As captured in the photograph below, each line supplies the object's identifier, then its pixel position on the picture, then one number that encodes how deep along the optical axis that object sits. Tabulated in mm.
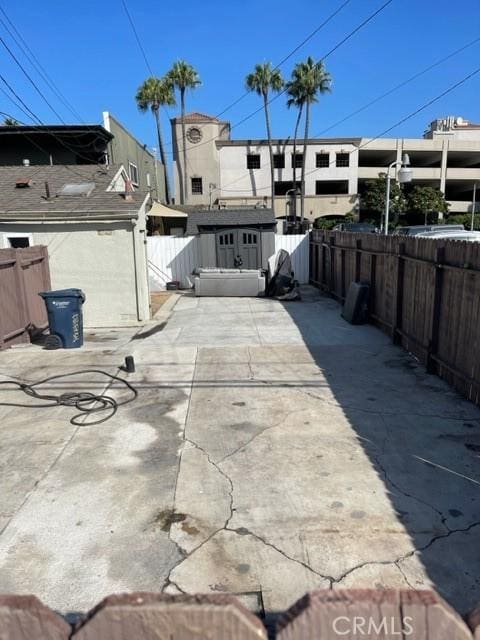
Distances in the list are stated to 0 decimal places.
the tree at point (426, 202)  40250
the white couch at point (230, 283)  15234
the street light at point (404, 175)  14648
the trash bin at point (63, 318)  8734
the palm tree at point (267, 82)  42238
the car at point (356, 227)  28406
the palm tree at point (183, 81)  43594
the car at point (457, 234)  14359
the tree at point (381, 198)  40134
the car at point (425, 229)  17945
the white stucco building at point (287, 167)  43000
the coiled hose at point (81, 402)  5533
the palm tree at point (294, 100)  42094
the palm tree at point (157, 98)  42500
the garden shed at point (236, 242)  16953
